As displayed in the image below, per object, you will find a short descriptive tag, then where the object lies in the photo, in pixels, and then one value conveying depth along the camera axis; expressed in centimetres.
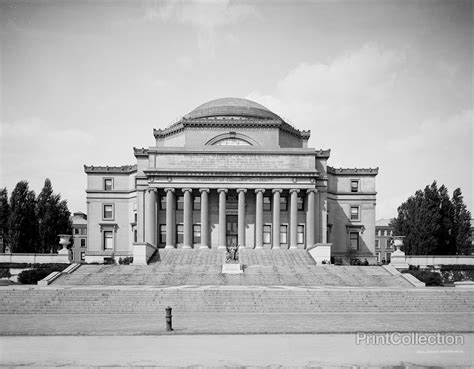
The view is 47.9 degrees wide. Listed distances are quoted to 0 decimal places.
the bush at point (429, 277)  4409
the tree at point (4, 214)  7112
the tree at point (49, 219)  7500
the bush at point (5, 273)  5128
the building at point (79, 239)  11836
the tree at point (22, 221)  6938
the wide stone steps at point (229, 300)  3253
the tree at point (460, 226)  6981
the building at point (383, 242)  12744
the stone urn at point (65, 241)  5412
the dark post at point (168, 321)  2365
